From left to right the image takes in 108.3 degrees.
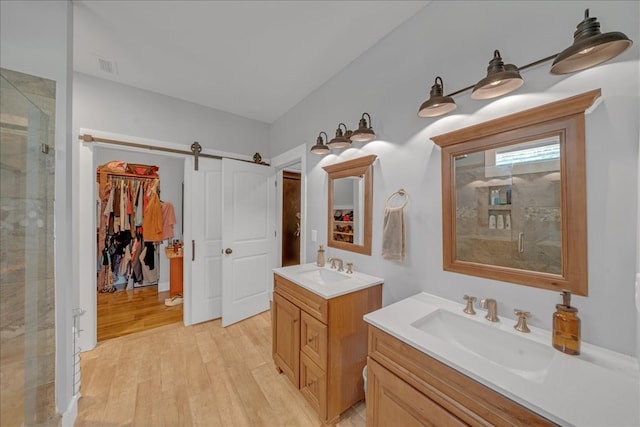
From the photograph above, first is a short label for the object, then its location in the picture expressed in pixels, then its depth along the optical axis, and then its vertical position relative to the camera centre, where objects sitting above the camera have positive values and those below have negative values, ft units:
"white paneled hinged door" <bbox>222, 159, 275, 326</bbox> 9.12 -0.97
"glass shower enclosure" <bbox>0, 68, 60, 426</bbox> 3.43 -0.58
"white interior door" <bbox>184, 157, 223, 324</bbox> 9.08 -1.12
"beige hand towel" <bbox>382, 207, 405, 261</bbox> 5.10 -0.48
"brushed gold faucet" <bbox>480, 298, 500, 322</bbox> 3.68 -1.55
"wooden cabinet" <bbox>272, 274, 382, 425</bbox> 4.78 -2.93
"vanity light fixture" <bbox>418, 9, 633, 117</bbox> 2.43 +1.83
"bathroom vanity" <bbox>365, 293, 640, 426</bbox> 2.15 -1.81
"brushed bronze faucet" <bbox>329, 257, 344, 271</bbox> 6.57 -1.41
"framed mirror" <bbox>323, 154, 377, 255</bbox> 6.16 +0.29
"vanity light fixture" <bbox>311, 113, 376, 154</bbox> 5.73 +2.04
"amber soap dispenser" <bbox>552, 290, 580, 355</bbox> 2.85 -1.45
